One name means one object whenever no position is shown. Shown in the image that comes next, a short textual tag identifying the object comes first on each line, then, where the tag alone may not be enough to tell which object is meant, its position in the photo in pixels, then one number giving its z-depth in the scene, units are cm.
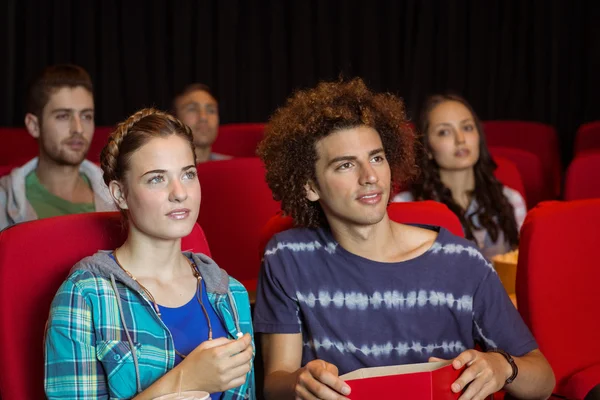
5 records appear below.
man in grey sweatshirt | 342
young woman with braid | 188
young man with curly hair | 222
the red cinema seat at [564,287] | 239
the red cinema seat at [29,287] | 201
